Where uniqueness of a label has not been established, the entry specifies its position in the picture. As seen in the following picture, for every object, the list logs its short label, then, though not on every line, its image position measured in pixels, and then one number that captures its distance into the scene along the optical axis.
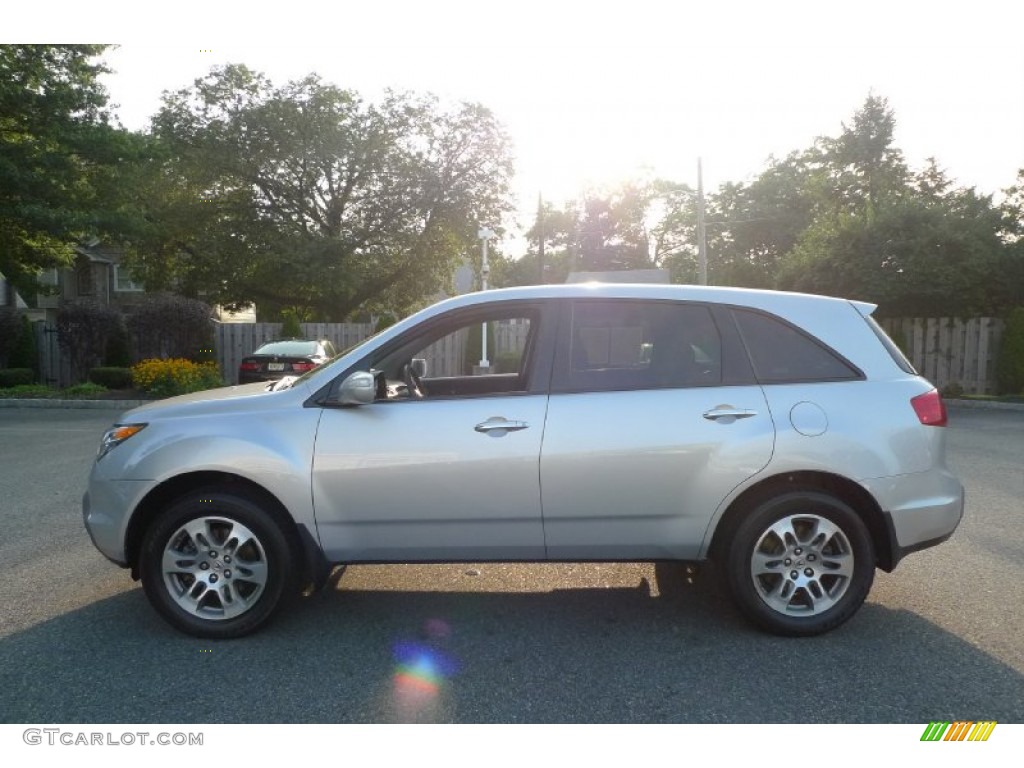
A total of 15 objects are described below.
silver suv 3.91
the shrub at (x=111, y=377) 18.09
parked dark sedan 14.72
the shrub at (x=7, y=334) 20.52
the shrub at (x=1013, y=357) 18.33
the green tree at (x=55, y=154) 21.06
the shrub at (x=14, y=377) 18.78
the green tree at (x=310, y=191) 30.14
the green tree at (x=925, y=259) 19.69
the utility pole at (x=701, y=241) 31.00
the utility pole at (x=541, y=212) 45.97
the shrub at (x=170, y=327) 19.52
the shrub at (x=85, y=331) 19.20
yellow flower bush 16.41
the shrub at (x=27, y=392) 16.77
